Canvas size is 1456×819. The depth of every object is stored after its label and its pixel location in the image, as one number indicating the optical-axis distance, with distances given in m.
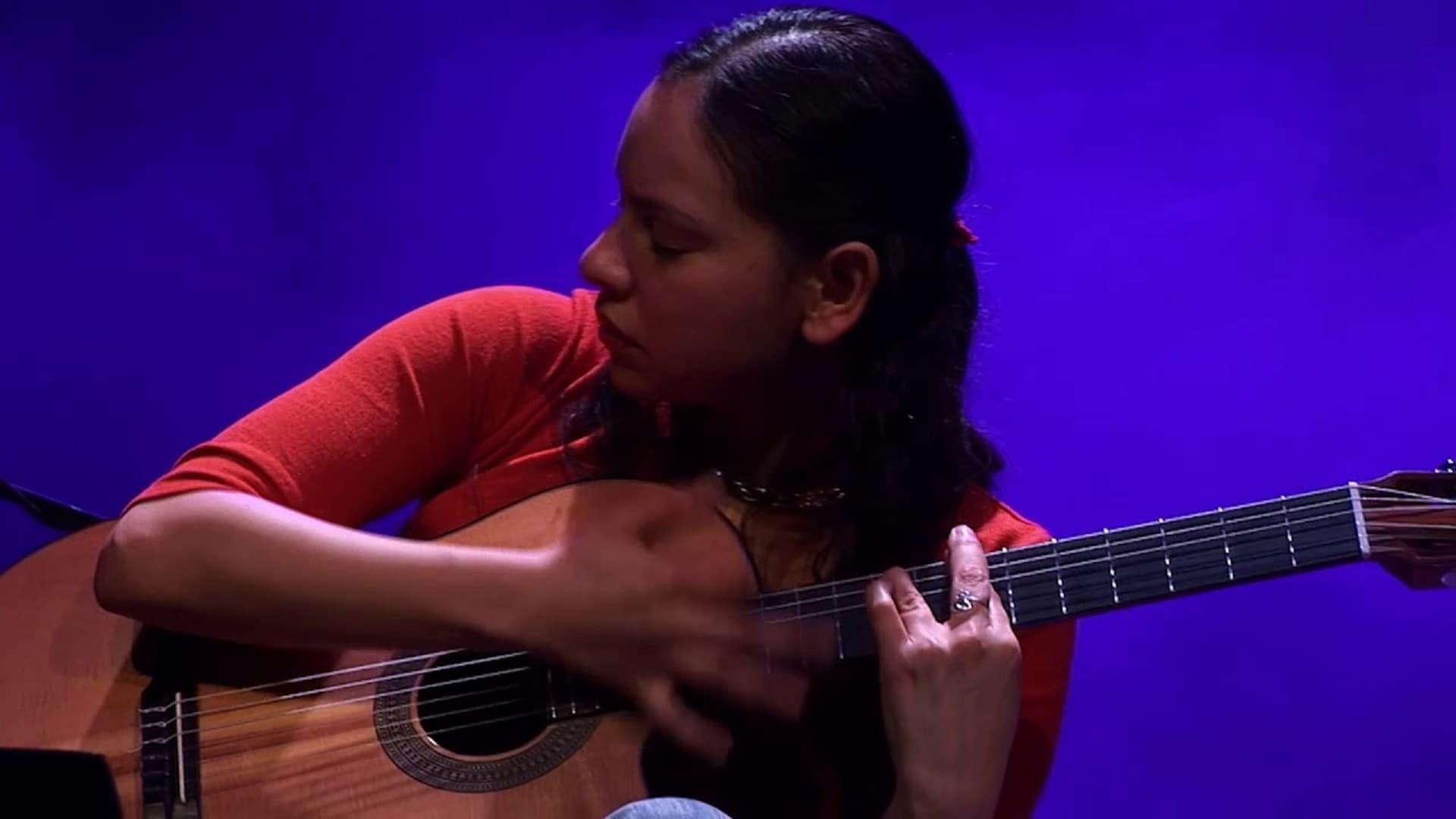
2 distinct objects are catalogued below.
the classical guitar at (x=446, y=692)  3.18
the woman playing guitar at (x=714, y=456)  3.15
